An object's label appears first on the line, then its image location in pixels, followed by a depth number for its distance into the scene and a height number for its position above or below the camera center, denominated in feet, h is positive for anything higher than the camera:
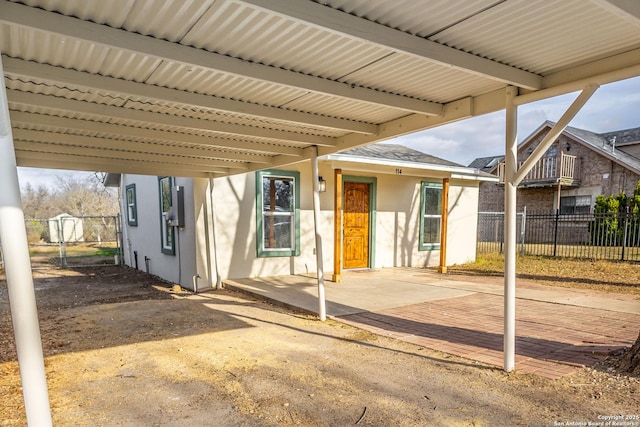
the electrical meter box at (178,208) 26.08 -0.93
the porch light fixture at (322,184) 27.20 +0.61
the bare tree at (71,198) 95.45 -0.40
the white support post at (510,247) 10.75 -1.72
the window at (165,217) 29.50 -1.84
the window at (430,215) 34.14 -2.30
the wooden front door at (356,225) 29.78 -2.78
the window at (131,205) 38.37 -0.98
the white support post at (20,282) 4.96 -1.17
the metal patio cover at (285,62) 6.68 +3.11
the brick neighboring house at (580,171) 59.62 +2.89
